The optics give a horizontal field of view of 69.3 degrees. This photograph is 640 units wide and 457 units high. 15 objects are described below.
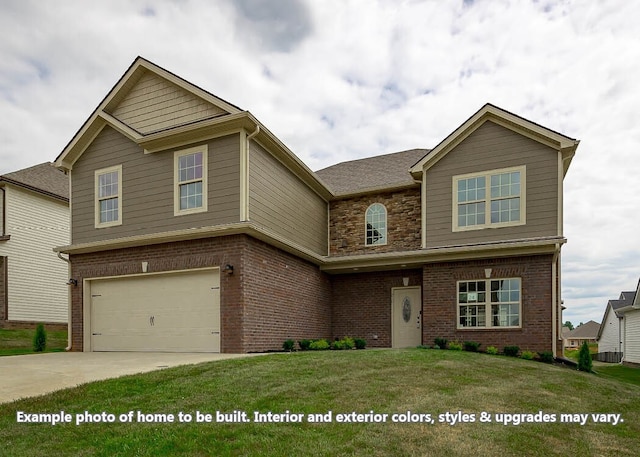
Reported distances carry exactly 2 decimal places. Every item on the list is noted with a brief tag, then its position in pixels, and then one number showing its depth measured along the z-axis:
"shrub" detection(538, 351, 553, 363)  12.28
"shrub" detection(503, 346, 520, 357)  12.73
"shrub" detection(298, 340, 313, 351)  13.54
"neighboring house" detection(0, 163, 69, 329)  19.50
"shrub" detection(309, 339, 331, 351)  13.31
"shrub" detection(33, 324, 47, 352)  14.77
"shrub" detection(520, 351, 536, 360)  12.38
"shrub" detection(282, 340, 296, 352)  12.86
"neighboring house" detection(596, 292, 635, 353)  29.44
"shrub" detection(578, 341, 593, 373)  12.07
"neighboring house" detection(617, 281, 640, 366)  24.97
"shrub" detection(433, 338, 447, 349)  13.46
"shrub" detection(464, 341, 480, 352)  12.94
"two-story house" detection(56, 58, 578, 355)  12.11
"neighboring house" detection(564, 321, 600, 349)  54.59
